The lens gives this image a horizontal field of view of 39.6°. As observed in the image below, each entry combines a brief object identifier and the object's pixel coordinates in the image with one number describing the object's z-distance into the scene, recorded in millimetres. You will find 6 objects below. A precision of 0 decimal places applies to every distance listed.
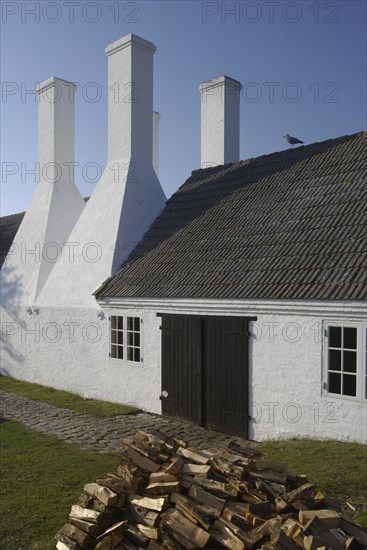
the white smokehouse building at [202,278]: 9039
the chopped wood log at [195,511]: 4880
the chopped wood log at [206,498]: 5016
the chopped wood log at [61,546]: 5305
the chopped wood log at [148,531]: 4988
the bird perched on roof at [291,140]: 14555
